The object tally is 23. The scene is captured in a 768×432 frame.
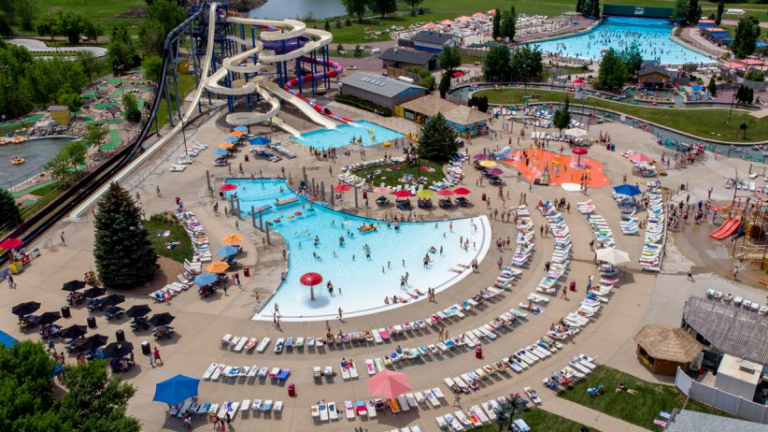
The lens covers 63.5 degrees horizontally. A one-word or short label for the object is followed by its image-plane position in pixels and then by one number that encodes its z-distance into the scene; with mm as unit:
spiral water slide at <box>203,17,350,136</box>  71938
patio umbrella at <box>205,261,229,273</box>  41375
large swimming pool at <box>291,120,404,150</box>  68562
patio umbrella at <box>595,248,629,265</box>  41375
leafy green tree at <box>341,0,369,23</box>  142500
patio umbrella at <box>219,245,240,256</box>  43706
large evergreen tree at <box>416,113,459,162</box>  61625
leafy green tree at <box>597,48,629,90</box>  84000
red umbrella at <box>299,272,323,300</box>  39938
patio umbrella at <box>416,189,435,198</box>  52000
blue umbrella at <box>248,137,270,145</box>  64812
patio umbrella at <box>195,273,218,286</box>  39656
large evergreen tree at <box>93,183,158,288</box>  40062
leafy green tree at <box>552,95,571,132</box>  67425
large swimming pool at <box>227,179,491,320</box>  40531
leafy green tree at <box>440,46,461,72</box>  94312
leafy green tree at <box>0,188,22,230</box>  49125
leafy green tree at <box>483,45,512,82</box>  89000
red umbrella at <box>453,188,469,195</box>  53062
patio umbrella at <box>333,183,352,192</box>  53684
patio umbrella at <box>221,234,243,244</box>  45438
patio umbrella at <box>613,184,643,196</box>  50938
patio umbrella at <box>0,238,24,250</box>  44094
